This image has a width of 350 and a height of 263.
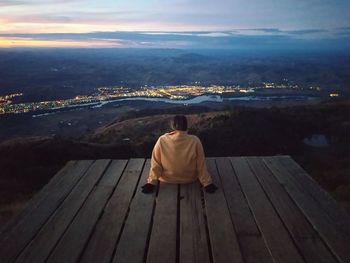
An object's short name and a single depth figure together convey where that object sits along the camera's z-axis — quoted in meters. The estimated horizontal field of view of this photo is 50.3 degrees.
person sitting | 4.77
